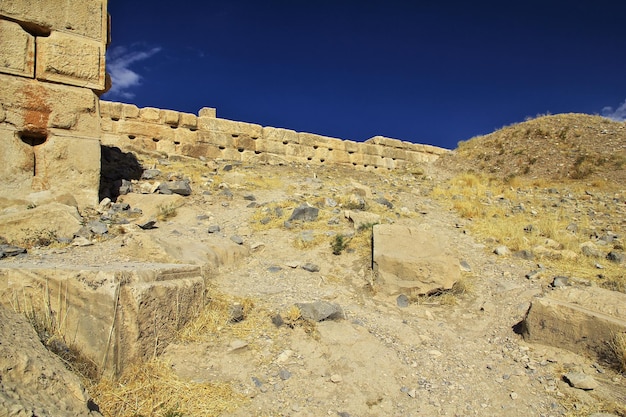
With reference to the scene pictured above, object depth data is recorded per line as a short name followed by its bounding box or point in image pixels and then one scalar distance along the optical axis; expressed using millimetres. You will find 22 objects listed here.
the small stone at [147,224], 5320
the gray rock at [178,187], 6973
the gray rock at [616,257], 5374
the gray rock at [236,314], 3439
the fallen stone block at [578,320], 3229
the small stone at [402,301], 4288
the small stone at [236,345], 3067
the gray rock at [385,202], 7785
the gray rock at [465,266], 5141
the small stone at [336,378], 2883
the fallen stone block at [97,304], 2578
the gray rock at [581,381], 2875
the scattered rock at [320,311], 3594
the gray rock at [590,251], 5598
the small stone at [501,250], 5637
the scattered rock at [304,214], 6320
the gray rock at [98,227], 4812
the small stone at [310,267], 4848
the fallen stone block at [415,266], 4426
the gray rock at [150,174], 7632
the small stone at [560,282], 4592
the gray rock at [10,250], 3838
